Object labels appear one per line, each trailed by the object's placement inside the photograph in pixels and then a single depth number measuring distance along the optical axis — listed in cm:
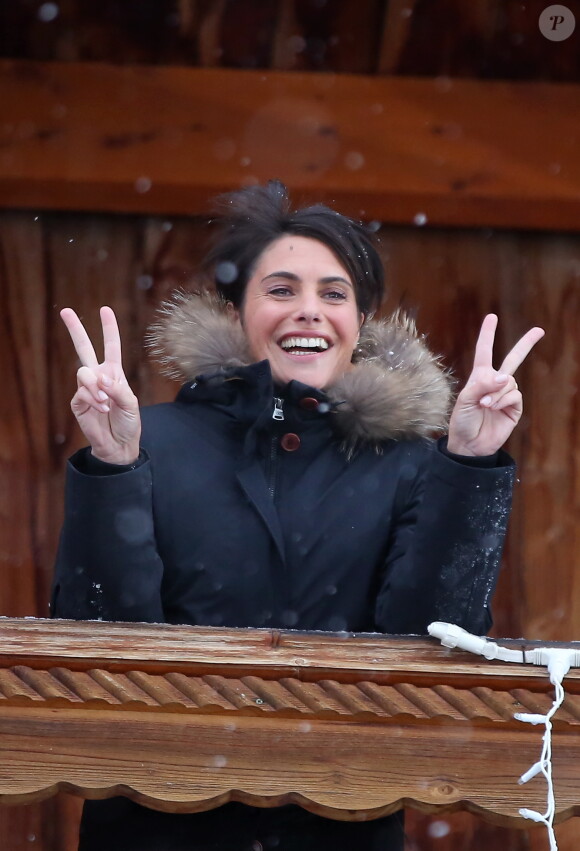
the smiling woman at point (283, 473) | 1268
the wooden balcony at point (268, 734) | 1249
